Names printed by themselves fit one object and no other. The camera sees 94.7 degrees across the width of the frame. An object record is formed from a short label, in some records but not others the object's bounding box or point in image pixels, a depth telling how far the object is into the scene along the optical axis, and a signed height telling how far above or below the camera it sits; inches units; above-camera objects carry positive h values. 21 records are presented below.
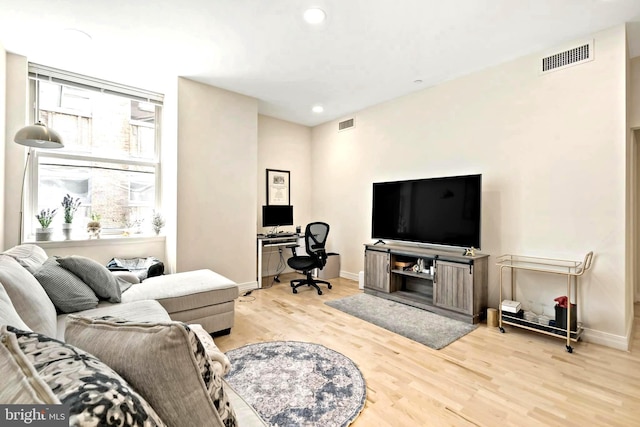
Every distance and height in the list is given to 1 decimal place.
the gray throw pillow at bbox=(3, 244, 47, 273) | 82.2 -14.1
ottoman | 102.0 -31.2
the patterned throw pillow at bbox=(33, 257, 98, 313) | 80.4 -22.1
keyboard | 195.9 -16.4
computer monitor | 202.5 -2.8
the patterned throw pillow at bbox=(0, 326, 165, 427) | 19.3 -12.5
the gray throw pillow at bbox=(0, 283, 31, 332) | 37.9 -14.5
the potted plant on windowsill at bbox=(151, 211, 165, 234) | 166.6 -6.6
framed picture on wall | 214.7 +17.8
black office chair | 173.6 -27.8
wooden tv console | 128.9 -33.5
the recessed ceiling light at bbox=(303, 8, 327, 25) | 99.5 +67.6
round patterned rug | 70.4 -48.3
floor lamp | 104.8 +26.3
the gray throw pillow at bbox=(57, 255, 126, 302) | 89.3 -20.4
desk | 183.0 -20.5
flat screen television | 135.9 +0.6
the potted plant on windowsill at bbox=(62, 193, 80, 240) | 141.1 -0.9
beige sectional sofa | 19.9 -13.3
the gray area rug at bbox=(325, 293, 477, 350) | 114.4 -48.0
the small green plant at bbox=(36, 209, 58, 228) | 135.8 -3.7
